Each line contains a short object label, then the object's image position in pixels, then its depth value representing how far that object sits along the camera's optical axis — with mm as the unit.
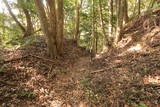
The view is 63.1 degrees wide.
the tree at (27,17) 8641
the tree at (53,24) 5285
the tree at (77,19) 10230
